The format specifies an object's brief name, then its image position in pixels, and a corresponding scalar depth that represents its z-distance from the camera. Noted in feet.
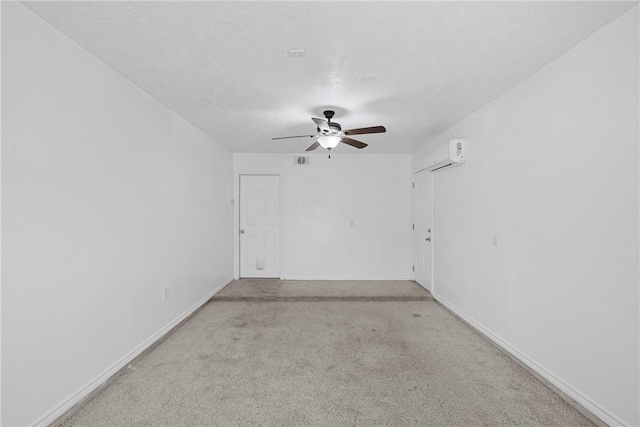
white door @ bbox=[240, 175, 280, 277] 18.10
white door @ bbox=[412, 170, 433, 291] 14.92
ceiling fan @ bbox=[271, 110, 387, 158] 9.46
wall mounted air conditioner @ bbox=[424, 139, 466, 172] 11.13
